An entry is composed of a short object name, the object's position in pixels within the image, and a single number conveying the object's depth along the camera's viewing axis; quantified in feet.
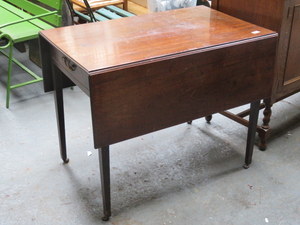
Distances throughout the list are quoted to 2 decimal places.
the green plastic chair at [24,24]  9.83
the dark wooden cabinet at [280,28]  7.06
